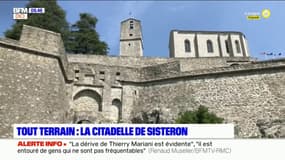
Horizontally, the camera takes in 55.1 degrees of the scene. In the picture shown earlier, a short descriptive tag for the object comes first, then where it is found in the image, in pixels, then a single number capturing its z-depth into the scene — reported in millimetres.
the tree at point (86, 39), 30094
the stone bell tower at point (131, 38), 37219
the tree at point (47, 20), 24812
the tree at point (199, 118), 13359
